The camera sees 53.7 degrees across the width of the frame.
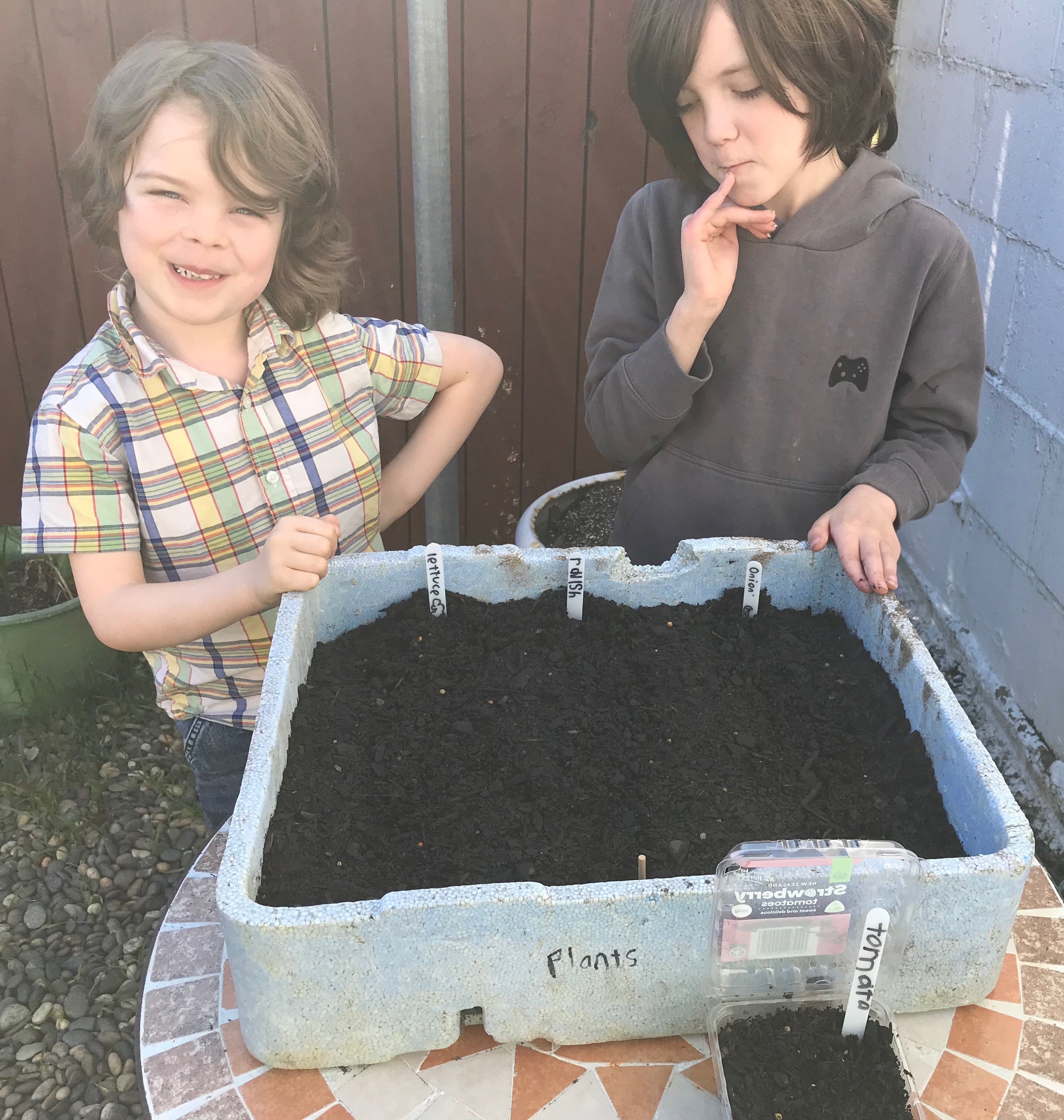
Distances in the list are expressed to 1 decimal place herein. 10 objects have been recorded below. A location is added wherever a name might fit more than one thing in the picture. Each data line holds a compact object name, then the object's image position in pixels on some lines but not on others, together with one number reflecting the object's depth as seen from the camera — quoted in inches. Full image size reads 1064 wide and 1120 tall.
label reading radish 50.6
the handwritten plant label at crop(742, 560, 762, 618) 51.5
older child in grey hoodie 48.9
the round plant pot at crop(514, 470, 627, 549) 87.6
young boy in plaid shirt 49.9
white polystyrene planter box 32.5
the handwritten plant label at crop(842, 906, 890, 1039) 32.3
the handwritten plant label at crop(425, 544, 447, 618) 50.5
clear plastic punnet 32.9
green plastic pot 98.6
